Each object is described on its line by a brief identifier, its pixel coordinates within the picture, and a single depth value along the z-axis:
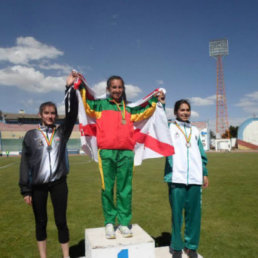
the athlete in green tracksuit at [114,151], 2.98
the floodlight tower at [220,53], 51.25
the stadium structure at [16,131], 48.34
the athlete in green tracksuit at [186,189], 3.10
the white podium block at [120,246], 2.69
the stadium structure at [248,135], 52.13
